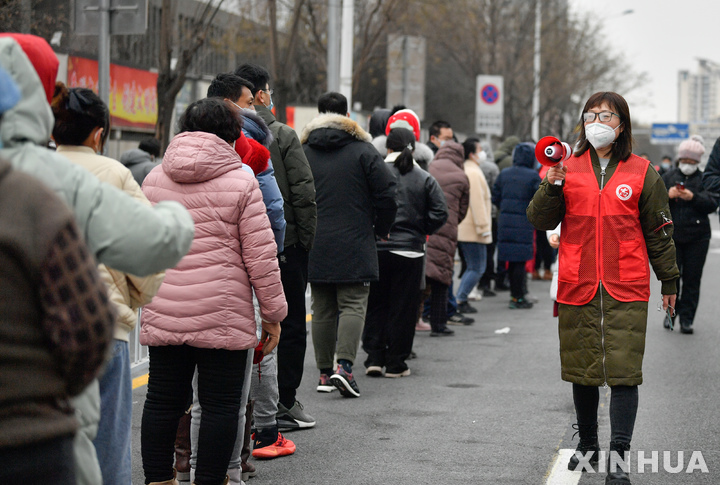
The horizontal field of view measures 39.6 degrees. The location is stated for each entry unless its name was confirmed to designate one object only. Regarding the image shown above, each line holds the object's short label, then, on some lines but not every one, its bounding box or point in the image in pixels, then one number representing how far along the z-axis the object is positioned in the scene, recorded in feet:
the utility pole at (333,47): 48.55
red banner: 57.47
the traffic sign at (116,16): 26.68
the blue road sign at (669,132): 228.22
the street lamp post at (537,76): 108.47
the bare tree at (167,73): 43.78
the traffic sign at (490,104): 69.05
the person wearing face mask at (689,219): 31.12
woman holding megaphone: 15.31
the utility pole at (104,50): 26.84
